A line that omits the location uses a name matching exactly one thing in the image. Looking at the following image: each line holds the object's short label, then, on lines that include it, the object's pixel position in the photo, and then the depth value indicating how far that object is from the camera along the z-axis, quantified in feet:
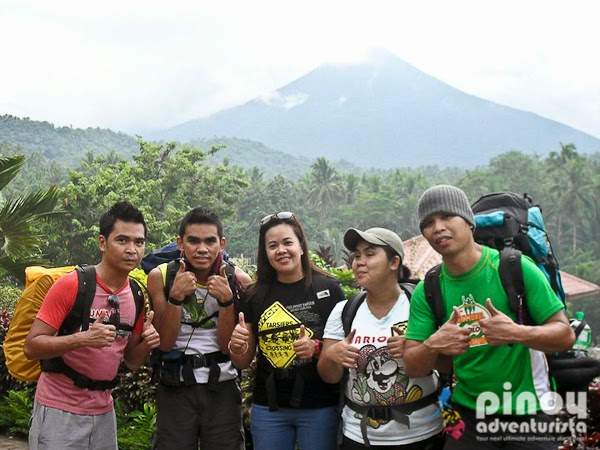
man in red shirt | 9.42
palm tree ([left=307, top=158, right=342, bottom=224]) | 191.72
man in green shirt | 7.60
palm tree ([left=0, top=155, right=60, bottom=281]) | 25.64
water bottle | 8.18
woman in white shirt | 8.76
